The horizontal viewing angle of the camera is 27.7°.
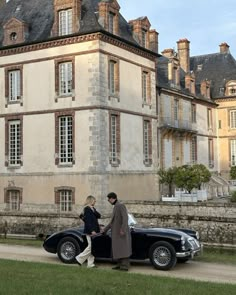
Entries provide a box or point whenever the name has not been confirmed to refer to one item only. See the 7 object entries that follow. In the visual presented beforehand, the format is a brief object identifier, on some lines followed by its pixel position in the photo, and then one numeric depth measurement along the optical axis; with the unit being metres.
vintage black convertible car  11.09
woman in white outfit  11.36
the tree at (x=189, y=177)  29.91
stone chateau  23.95
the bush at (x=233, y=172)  34.25
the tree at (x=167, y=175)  30.38
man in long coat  10.76
